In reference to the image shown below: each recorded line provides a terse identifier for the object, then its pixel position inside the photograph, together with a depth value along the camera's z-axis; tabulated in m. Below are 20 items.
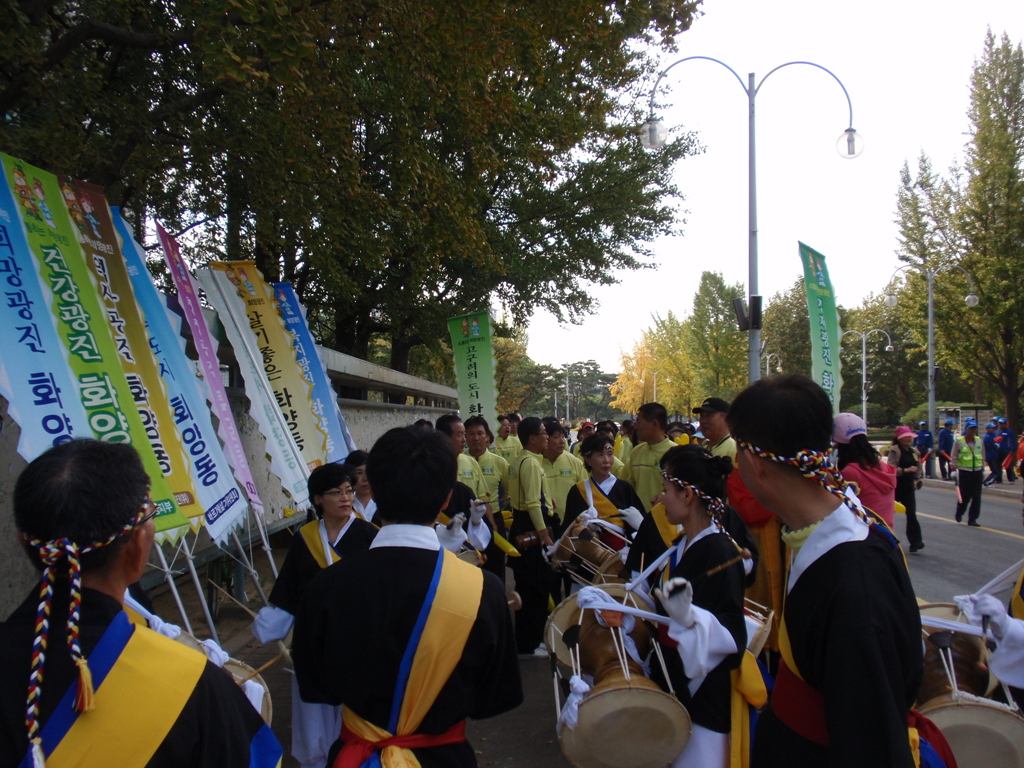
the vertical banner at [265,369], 5.62
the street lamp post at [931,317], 21.17
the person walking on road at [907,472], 8.30
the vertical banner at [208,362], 5.05
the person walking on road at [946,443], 16.94
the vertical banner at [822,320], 8.12
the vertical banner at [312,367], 6.96
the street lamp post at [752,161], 10.77
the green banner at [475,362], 11.37
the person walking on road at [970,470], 10.91
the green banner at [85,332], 3.51
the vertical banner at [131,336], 3.84
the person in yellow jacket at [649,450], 5.96
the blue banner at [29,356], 3.11
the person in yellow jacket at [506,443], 9.51
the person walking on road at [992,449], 15.04
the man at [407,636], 1.87
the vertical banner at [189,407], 4.16
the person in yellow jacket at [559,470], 6.30
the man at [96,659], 1.24
